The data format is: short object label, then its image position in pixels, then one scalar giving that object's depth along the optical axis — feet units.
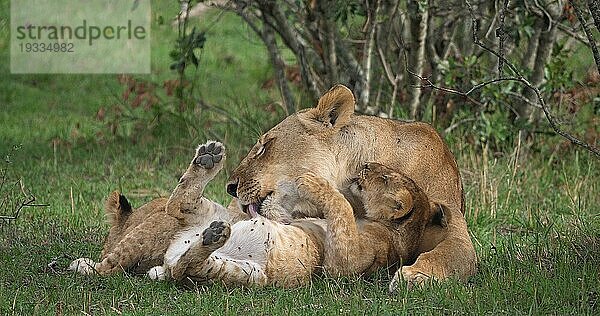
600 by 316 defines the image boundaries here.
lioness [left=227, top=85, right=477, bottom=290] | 35.53
